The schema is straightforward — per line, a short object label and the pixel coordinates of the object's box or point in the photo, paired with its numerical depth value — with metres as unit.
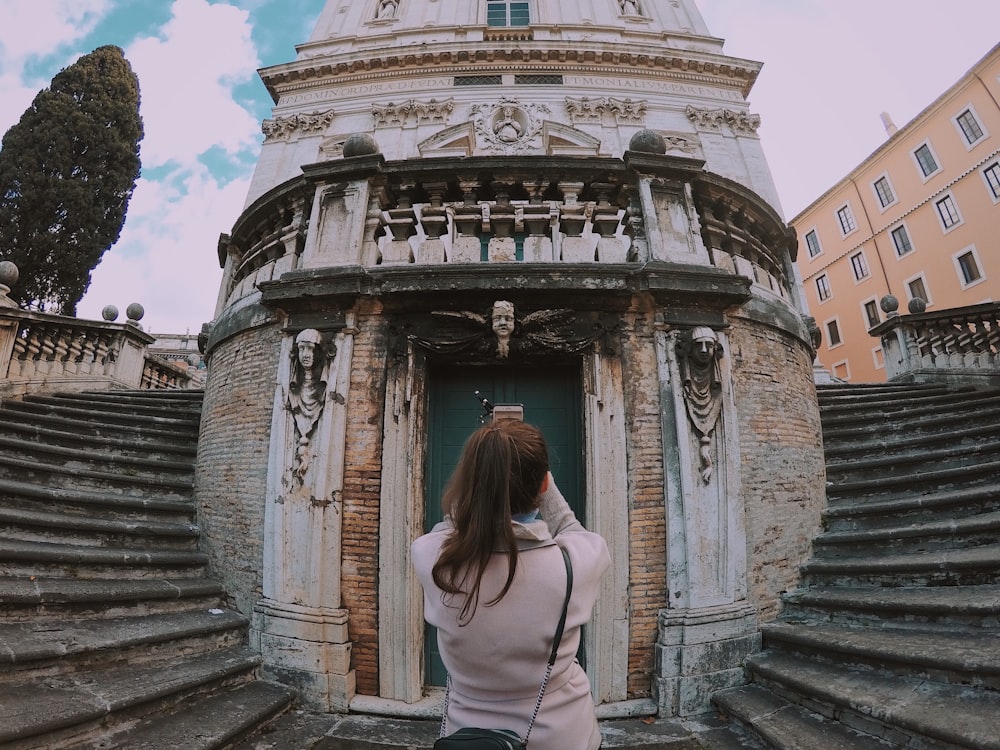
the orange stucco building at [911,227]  21.03
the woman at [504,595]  1.52
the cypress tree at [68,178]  15.66
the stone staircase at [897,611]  3.16
